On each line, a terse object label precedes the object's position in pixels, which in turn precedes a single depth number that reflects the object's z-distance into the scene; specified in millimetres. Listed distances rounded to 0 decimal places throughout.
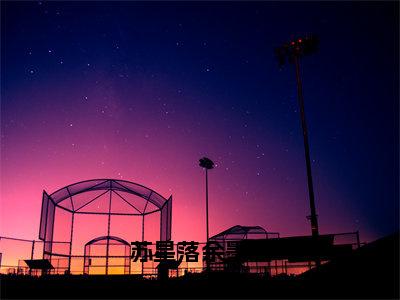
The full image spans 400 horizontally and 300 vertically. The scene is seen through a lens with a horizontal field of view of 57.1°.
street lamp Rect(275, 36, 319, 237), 14188
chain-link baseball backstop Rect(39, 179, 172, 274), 20781
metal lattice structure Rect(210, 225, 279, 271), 31388
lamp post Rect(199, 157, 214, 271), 30969
